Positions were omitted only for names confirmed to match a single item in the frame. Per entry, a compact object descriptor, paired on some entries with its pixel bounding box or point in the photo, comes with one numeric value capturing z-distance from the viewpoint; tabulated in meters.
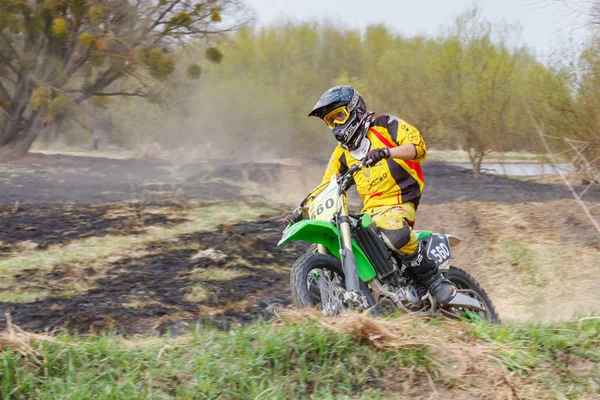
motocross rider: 11.32
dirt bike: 10.44
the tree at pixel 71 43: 50.97
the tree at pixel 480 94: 37.22
